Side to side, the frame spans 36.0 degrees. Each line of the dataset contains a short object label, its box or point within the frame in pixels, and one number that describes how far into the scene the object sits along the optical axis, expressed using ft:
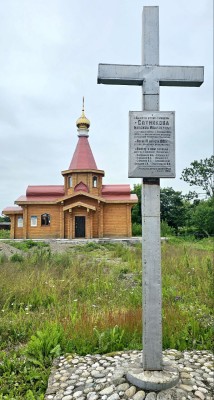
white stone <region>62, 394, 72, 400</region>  10.04
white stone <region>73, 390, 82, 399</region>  10.15
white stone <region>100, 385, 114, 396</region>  10.22
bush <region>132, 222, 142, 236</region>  94.93
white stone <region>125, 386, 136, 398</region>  10.22
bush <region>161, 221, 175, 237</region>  94.73
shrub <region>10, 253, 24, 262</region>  35.55
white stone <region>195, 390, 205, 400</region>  10.03
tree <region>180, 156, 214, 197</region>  144.46
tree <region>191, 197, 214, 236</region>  106.52
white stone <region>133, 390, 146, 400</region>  10.07
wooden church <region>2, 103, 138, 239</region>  79.56
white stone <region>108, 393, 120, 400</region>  9.97
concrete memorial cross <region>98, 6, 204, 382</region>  11.91
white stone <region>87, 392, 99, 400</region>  9.98
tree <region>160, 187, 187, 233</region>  124.26
